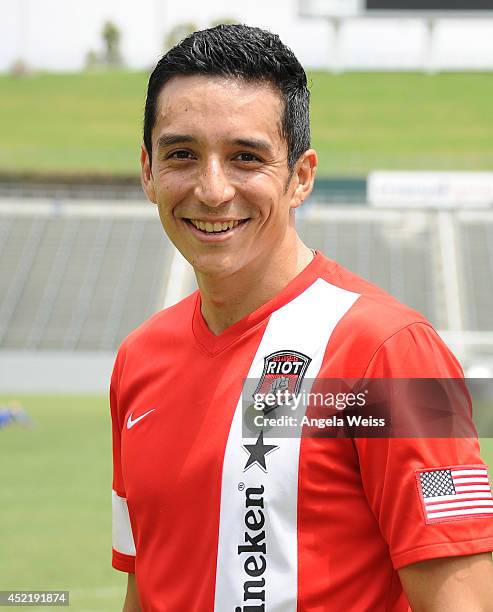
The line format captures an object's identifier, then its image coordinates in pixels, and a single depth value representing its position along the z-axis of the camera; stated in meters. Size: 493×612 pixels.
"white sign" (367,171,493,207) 26.70
